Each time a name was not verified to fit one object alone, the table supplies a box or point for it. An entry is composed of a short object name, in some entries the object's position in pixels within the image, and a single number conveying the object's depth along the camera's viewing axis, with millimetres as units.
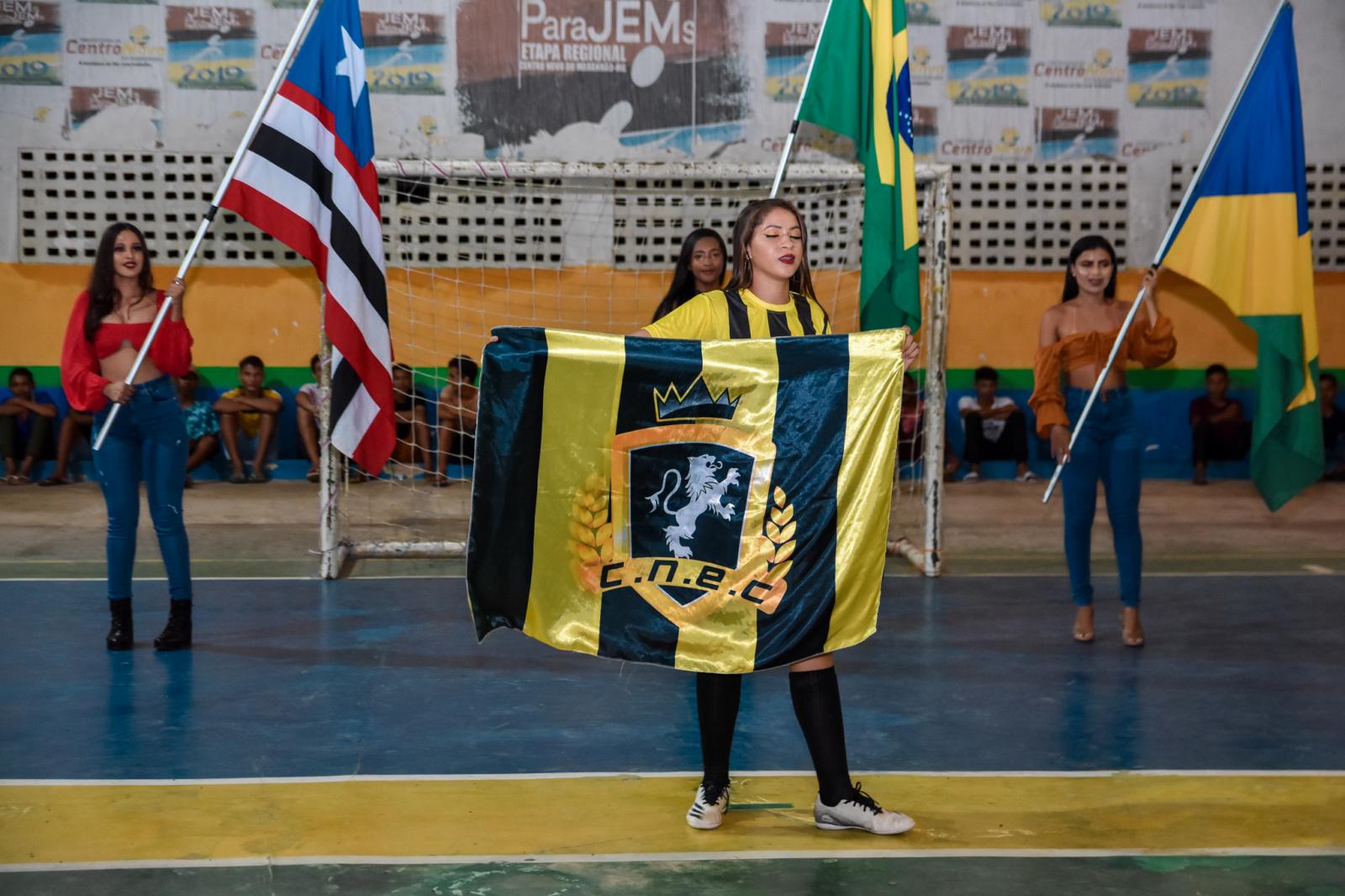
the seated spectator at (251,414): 11023
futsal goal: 10789
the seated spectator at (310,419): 10999
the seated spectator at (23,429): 10797
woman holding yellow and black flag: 3742
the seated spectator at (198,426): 10938
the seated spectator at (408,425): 10484
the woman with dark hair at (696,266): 5965
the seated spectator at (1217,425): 11570
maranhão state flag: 5949
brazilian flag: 6031
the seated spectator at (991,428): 11547
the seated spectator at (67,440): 10773
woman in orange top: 5824
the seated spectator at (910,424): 10852
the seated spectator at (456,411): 10211
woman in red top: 5570
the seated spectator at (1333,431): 11312
